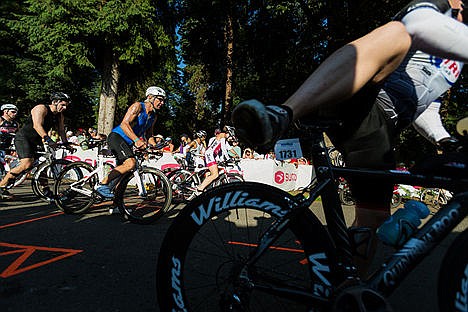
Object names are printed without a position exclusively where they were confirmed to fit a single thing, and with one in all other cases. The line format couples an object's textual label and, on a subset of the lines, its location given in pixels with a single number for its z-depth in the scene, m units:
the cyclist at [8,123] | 6.94
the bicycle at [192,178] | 7.27
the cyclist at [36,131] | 5.65
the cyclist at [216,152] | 7.56
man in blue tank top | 4.78
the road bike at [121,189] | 4.75
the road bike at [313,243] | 1.25
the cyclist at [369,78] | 1.15
